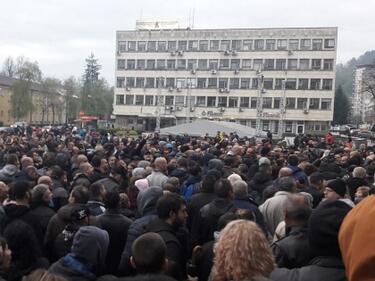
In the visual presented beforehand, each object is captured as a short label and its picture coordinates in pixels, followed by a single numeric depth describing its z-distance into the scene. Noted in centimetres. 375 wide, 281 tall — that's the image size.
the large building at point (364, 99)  6144
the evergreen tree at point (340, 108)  9319
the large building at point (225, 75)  7625
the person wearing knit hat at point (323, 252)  325
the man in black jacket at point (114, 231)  642
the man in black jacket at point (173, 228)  523
